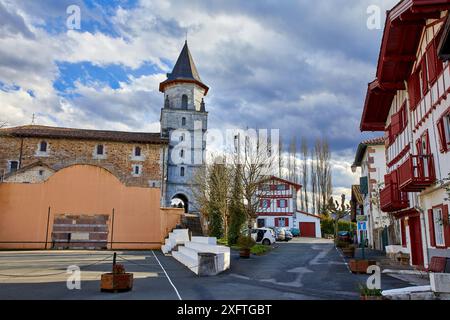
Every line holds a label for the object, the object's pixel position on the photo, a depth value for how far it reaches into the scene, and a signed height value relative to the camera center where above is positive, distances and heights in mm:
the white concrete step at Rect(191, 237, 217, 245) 18266 -135
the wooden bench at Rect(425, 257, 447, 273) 11508 -725
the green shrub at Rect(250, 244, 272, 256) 22377 -689
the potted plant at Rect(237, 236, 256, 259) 20328 -431
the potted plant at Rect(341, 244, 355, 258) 21500 -674
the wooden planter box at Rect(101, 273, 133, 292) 9511 -1052
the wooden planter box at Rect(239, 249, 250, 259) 20312 -766
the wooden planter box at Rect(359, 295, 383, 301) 7570 -1096
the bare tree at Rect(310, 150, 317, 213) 59812 +7447
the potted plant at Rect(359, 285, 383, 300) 7633 -1038
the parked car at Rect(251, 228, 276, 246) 30391 +111
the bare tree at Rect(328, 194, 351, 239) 26938 +1904
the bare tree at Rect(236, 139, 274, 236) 28341 +4754
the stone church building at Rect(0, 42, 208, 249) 28391 +5866
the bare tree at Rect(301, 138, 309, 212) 60347 +8292
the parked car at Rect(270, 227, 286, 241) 37781 +237
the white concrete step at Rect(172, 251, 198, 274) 14328 -949
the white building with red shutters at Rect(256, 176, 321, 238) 55562 +2985
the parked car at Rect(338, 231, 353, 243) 36566 +292
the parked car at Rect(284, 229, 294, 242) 38206 +151
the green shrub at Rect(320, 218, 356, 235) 55812 +1748
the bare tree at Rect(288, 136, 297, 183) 62656 +10385
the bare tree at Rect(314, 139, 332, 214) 58156 +8979
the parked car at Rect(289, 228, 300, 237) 52469 +727
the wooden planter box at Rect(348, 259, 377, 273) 14117 -926
